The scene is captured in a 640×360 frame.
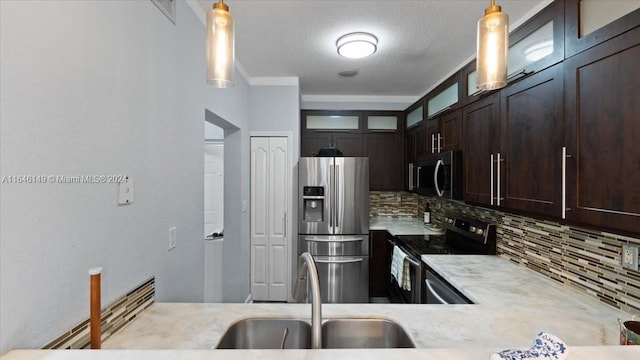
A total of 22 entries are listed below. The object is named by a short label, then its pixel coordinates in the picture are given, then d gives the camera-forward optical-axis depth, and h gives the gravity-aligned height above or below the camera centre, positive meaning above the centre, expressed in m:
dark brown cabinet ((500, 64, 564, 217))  1.51 +0.21
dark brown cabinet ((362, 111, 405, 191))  4.00 +0.35
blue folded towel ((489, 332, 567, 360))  0.59 -0.35
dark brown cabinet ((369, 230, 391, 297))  3.46 -0.99
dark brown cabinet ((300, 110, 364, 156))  3.96 +0.65
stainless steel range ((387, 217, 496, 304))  2.12 -0.60
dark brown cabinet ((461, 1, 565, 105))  1.52 +0.78
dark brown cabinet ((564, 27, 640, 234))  1.13 +0.20
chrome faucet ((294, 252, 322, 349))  0.95 -0.41
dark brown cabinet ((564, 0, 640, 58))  1.16 +0.68
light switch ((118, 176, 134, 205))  1.18 -0.04
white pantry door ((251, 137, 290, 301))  3.49 -0.41
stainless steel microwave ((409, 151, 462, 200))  2.52 +0.05
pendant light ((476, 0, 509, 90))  0.88 +0.39
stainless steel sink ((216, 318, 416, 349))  1.23 -0.64
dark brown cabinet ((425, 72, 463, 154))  2.62 +0.62
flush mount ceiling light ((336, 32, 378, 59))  2.29 +1.07
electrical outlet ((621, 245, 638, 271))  1.34 -0.35
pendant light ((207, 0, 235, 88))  0.88 +0.41
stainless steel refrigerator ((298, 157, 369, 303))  3.39 -0.52
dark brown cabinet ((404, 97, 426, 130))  3.50 +0.83
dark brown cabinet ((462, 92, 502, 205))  2.03 +0.23
